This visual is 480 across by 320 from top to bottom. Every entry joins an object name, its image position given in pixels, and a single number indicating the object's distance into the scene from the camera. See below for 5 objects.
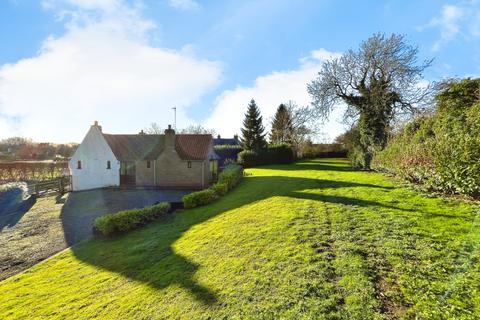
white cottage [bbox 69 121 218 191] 23.50
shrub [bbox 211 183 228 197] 16.60
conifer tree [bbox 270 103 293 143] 50.41
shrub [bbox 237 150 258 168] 37.88
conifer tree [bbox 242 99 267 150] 41.16
